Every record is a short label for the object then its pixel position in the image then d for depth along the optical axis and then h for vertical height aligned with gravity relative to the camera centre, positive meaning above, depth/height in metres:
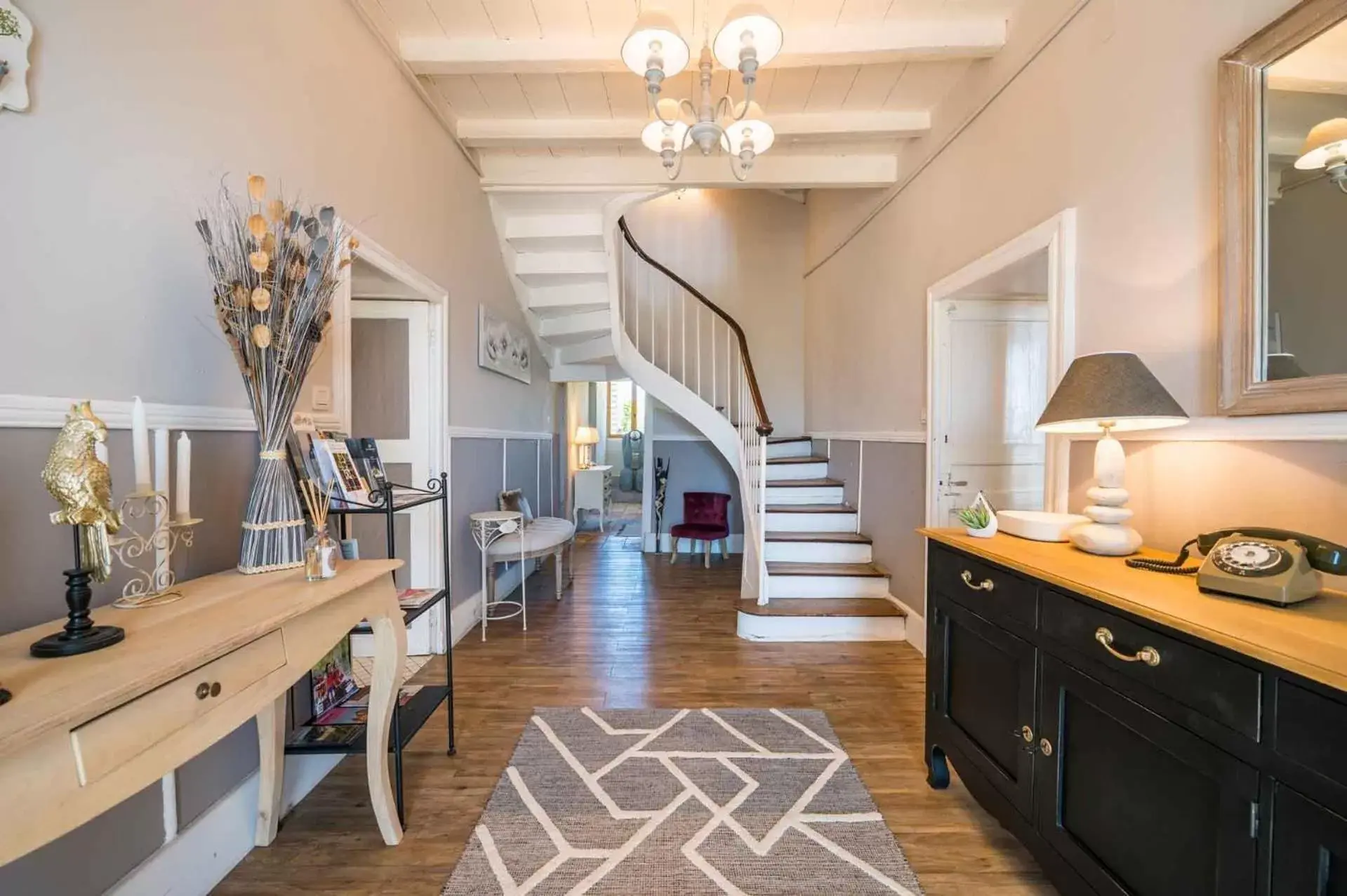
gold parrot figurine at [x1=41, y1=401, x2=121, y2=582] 0.93 -0.08
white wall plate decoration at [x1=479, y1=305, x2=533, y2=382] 3.73 +0.71
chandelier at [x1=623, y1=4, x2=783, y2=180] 1.82 +1.35
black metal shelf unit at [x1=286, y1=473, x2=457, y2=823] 1.77 -0.96
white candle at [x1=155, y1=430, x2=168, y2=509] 1.31 -0.05
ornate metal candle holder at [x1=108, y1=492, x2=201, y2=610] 1.17 -0.24
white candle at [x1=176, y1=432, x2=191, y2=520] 1.31 -0.09
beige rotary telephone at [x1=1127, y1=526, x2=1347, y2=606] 1.08 -0.26
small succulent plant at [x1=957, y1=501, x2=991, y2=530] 1.85 -0.26
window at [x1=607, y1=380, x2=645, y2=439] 11.03 +0.66
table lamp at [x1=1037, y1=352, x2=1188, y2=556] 1.47 +0.07
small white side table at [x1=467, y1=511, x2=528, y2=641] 3.49 -0.56
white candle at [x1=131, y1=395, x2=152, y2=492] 1.13 -0.01
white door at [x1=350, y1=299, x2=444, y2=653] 3.09 +0.21
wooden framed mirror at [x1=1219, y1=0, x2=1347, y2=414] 1.25 +0.55
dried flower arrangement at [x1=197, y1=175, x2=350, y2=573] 1.37 +0.30
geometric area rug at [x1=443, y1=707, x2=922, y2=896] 1.58 -1.27
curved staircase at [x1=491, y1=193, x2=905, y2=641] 3.63 +0.63
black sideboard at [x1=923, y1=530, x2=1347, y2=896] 0.86 -0.59
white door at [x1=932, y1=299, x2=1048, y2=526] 3.08 +0.23
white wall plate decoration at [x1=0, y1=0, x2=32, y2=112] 1.08 +0.78
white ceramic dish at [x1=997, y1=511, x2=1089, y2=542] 1.77 -0.28
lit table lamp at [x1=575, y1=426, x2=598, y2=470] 7.95 +0.01
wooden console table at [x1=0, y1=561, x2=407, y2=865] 0.70 -0.41
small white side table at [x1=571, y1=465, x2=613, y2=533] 7.79 -0.69
